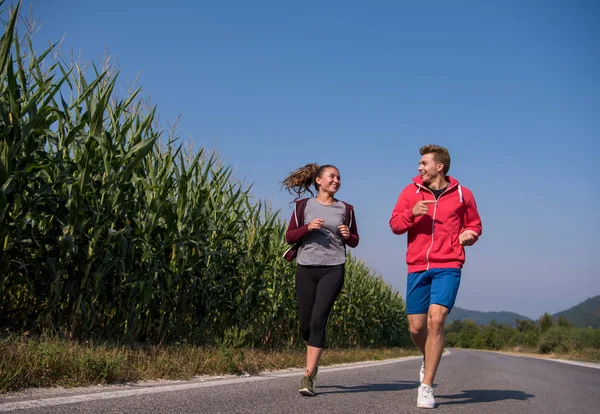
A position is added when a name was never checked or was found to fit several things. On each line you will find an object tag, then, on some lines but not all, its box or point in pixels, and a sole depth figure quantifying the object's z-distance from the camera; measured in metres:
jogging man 4.83
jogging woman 5.18
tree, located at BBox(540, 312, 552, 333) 102.22
